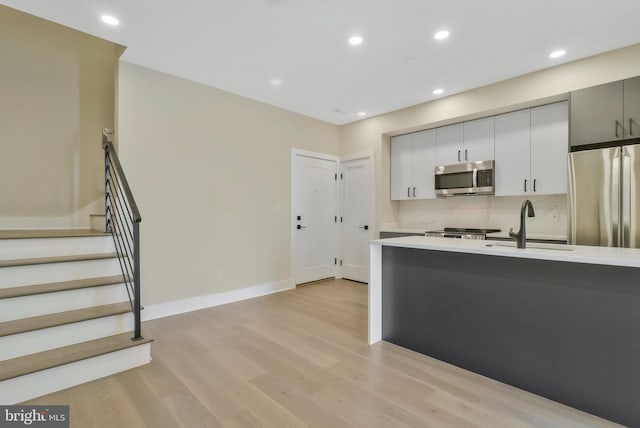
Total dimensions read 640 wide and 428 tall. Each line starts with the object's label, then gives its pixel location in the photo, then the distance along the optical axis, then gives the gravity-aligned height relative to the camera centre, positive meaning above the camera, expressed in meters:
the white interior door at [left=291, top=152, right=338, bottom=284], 4.91 -0.02
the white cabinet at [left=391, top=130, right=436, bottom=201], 4.63 +0.80
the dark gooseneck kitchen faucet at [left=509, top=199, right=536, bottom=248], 2.11 -0.10
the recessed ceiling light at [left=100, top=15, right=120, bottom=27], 2.52 +1.66
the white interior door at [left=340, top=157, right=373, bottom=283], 5.12 -0.02
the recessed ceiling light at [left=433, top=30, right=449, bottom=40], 2.68 +1.62
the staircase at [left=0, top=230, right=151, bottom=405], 2.01 -0.76
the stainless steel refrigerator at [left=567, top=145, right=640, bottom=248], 2.77 +0.17
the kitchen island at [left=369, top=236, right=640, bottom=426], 1.74 -0.69
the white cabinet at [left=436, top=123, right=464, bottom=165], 4.32 +1.03
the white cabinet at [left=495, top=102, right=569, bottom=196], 3.47 +0.78
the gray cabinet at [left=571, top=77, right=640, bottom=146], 2.84 +1.00
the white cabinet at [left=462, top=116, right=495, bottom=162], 4.03 +1.03
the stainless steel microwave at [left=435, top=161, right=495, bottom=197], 3.97 +0.50
